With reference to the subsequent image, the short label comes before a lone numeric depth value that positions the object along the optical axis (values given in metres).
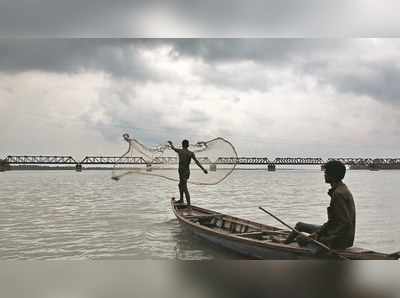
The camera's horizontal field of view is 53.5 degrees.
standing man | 5.77
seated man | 2.70
